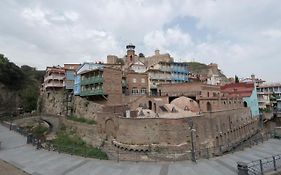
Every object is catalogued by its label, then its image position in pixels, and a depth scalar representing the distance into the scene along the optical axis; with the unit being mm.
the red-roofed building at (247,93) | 29384
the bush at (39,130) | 26870
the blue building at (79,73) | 27037
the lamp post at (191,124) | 10299
